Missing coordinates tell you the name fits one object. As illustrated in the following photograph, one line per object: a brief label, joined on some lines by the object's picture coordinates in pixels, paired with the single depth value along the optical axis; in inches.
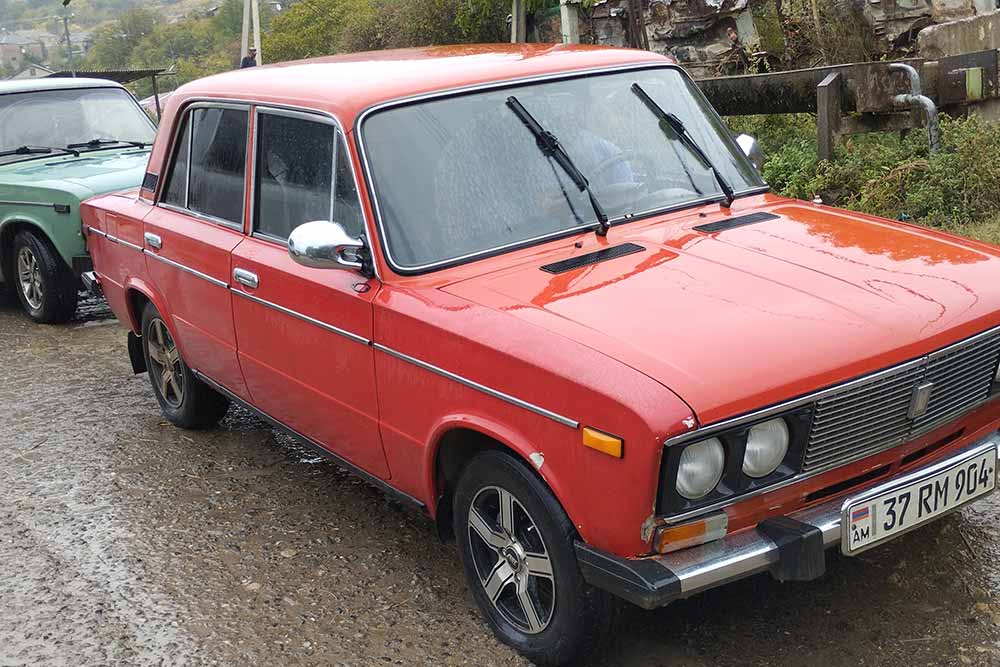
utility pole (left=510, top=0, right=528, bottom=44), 1061.8
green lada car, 302.4
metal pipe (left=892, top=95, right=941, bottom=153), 301.1
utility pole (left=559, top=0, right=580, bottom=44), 716.0
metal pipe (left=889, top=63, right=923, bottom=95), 306.8
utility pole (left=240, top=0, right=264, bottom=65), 1606.8
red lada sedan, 112.3
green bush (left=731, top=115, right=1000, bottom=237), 285.3
